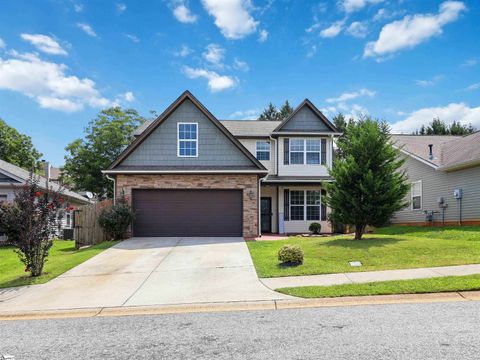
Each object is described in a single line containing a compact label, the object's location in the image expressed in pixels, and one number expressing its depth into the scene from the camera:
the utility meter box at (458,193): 17.56
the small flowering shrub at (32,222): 10.73
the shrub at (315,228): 19.75
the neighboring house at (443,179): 17.03
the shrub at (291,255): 10.44
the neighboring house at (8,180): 21.56
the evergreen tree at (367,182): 13.19
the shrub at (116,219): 16.23
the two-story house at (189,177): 17.41
